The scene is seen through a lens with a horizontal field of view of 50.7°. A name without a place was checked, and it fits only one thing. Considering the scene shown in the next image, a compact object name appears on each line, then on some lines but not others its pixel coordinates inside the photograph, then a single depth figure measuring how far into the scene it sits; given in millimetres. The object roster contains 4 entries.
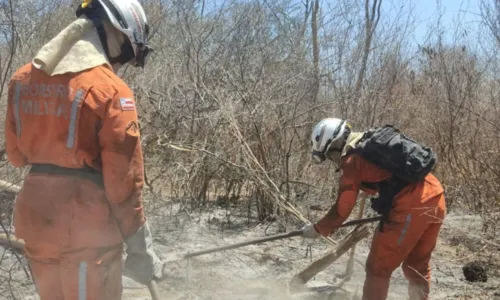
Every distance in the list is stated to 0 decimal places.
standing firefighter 2389
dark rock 5613
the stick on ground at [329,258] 4820
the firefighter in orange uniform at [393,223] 4059
